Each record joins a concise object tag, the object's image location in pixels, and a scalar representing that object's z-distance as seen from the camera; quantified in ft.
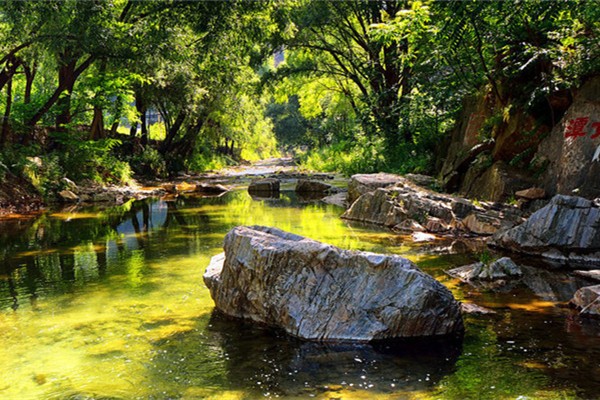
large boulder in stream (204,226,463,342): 18.60
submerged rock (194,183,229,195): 82.38
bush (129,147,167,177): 101.04
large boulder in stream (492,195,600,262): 30.01
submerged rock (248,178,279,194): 82.07
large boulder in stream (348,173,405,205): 54.95
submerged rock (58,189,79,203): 66.85
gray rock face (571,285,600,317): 20.43
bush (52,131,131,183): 75.15
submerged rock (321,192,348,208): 63.28
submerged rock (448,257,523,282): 26.35
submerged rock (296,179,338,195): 78.79
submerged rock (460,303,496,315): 21.22
